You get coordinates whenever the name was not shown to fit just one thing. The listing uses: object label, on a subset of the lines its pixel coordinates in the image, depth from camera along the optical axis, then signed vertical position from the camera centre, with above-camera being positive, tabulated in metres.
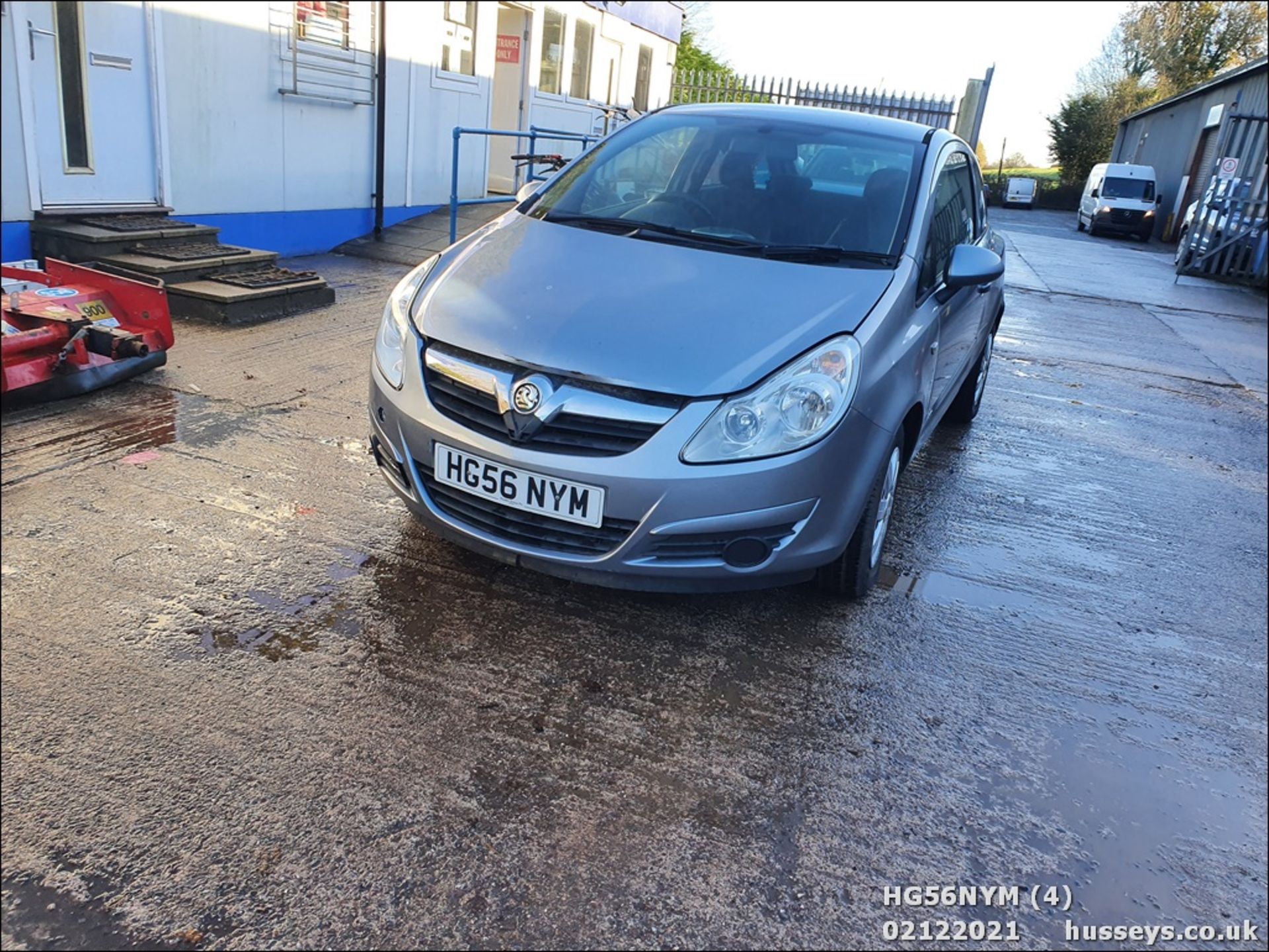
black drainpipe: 8.19 -0.29
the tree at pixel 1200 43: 26.88 +5.62
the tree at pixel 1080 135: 41.78 +3.20
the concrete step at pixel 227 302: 5.57 -1.11
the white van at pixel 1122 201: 25.00 +0.34
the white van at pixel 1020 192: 38.53 +0.40
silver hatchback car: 2.41 -0.58
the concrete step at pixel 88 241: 5.21 -0.82
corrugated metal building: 22.86 +2.69
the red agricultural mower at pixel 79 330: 3.44 -0.91
